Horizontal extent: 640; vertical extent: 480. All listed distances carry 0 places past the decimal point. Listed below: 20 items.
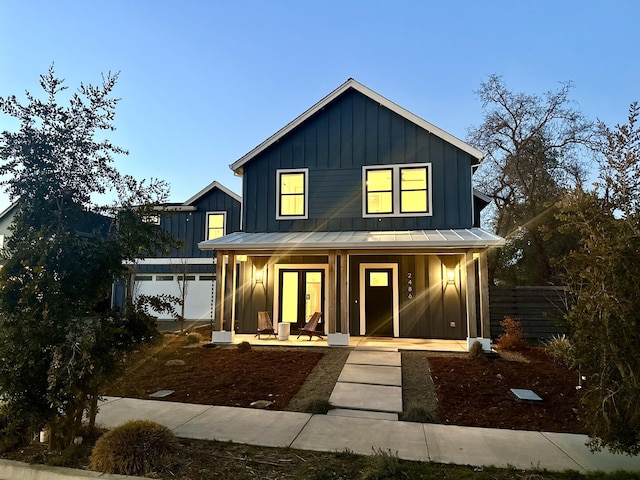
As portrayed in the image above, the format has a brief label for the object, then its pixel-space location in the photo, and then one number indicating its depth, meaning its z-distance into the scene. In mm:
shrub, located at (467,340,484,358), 8547
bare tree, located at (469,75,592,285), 20141
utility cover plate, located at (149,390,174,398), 6210
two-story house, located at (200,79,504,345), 10719
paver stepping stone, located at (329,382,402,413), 5781
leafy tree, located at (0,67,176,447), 3771
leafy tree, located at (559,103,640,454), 3238
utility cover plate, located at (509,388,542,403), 5844
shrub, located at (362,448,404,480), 3445
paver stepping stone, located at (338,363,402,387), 6945
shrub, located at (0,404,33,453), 3822
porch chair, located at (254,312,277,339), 10906
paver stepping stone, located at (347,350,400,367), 8077
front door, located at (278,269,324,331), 12008
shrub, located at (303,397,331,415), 5516
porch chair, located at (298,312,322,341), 10516
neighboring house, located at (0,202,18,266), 19384
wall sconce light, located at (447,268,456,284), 11195
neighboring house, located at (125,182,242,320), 16859
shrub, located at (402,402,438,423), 5205
